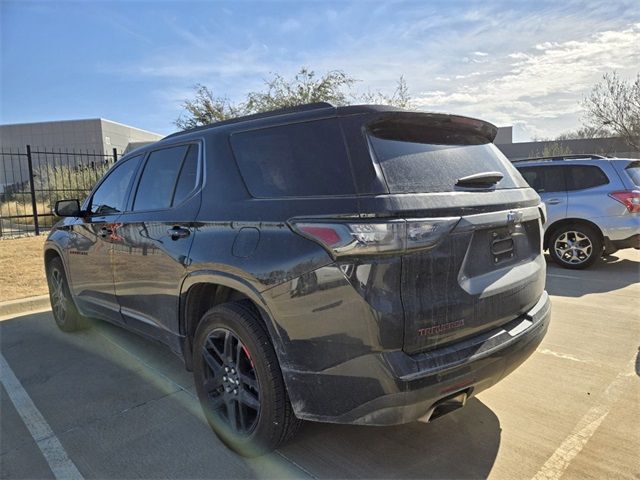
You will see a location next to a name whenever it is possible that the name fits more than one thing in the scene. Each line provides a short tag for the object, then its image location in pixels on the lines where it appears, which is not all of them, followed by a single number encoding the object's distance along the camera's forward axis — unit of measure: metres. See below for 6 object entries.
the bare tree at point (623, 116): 25.06
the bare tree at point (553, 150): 31.31
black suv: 2.04
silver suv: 7.03
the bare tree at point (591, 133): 29.84
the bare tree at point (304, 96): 19.41
